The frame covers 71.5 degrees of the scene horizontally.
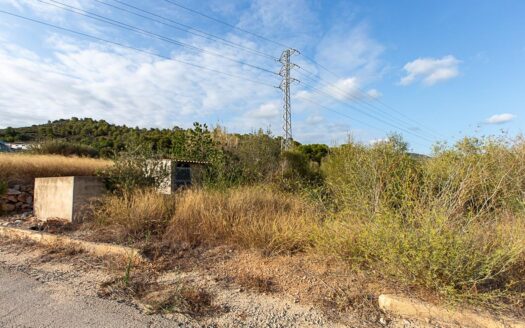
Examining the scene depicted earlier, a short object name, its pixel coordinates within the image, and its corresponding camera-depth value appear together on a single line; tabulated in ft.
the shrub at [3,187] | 32.12
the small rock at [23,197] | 33.94
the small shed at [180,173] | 29.63
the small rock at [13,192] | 33.35
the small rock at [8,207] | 32.45
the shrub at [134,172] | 26.79
